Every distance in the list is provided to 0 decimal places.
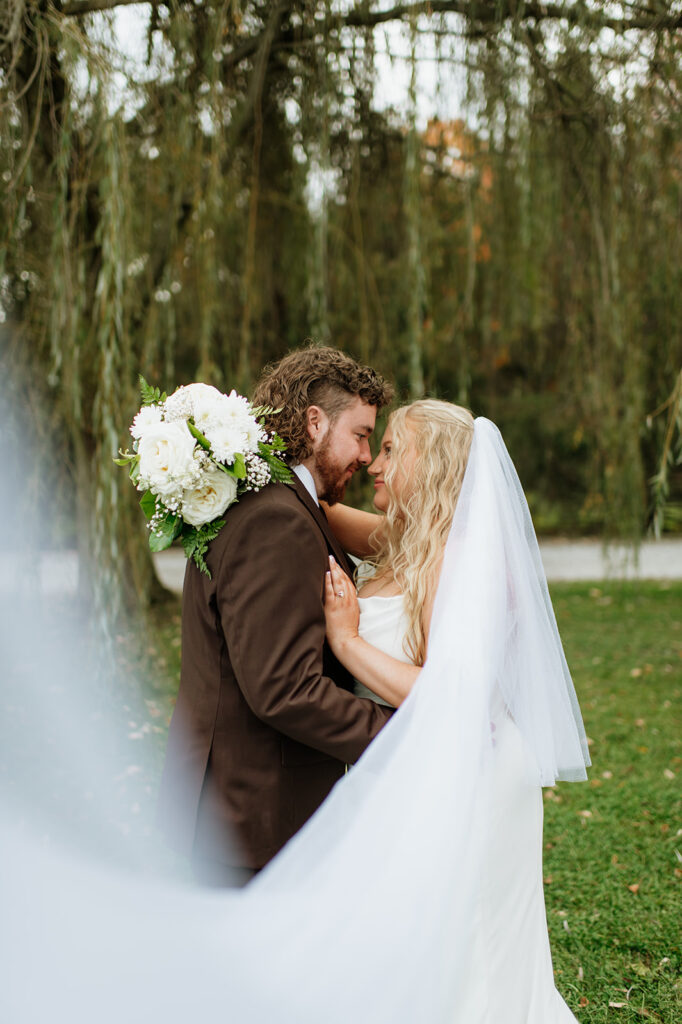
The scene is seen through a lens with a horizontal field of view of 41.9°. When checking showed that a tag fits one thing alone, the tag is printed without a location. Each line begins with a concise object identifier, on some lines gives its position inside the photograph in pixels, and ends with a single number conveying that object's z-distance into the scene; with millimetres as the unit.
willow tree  3465
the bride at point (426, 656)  1753
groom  1641
